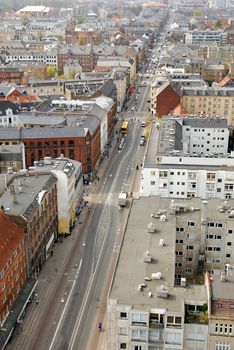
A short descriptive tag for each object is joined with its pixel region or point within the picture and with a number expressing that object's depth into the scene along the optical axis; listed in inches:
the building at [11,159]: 4394.7
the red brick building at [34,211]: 3127.5
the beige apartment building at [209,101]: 6579.7
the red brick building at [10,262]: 2736.2
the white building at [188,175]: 3860.7
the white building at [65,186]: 3757.4
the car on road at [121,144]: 5827.8
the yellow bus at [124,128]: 6373.0
